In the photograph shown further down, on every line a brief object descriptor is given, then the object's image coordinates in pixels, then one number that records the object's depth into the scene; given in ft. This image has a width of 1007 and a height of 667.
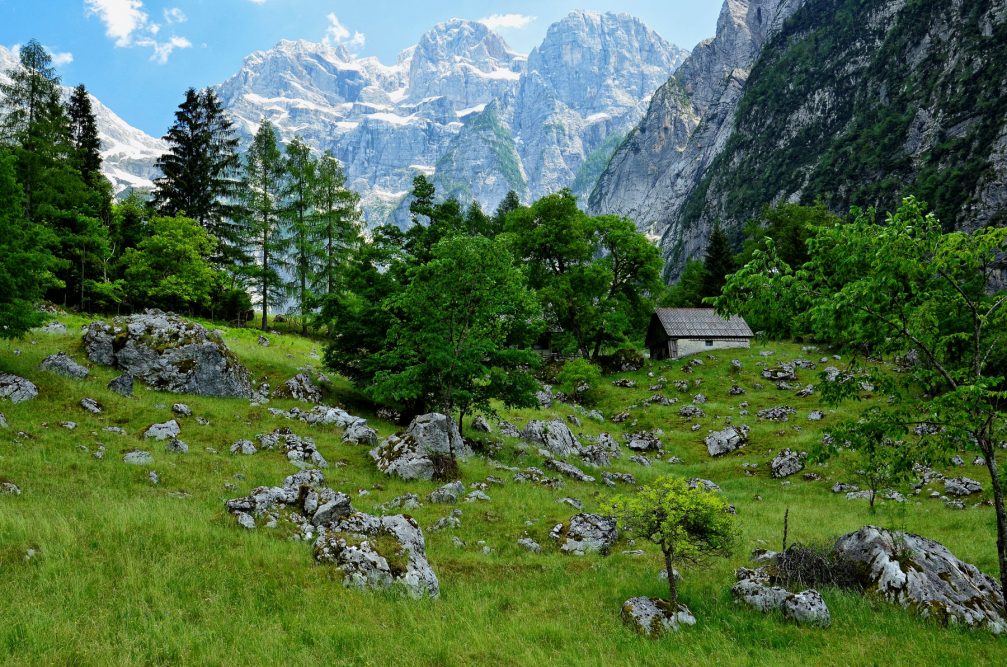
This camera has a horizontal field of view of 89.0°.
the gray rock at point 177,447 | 55.11
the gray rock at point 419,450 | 60.44
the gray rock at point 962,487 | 68.90
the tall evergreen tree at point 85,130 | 157.69
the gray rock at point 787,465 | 83.97
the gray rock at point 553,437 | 88.07
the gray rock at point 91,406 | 60.59
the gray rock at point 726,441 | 98.89
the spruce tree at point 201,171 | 160.45
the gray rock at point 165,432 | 57.79
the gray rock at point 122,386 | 68.28
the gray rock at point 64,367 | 67.51
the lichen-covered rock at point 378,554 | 31.86
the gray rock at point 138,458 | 49.24
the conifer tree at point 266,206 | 148.66
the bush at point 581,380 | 132.87
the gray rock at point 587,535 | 44.37
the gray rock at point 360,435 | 70.49
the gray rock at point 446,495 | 53.36
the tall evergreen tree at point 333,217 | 149.07
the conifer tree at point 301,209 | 147.33
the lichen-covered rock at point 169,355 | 75.56
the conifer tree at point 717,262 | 225.56
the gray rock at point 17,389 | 57.82
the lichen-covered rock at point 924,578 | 29.84
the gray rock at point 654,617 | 28.25
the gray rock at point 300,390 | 84.58
